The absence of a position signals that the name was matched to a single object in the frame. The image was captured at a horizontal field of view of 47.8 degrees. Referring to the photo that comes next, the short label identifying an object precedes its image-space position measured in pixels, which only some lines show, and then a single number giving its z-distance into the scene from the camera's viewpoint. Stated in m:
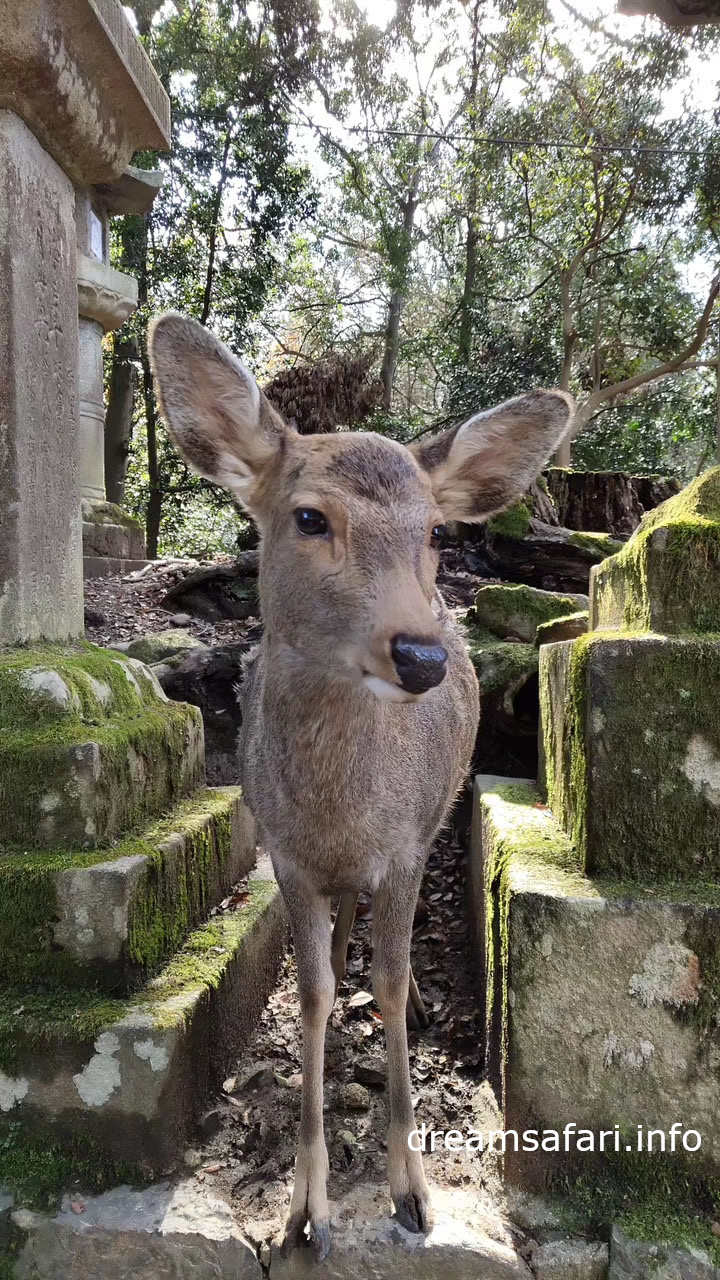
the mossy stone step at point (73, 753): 2.39
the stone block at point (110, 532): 8.77
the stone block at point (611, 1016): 2.02
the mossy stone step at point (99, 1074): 2.16
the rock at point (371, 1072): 2.73
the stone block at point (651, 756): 2.08
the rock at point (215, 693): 4.95
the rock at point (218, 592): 7.44
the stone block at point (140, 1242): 2.00
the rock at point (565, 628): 3.86
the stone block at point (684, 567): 2.13
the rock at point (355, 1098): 2.57
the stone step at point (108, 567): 8.74
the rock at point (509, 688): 4.15
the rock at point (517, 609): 5.02
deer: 1.95
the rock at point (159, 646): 5.48
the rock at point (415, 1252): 1.93
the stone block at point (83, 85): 2.48
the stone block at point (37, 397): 2.64
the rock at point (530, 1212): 2.00
